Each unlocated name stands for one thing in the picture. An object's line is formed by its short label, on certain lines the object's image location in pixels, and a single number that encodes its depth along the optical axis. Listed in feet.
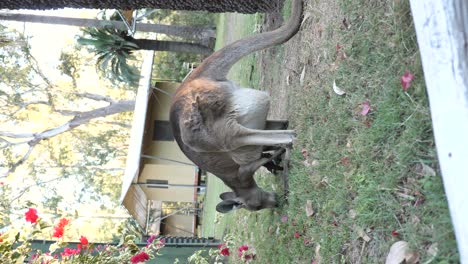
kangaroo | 17.17
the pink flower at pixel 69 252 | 15.64
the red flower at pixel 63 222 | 15.55
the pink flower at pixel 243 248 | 23.11
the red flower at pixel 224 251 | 24.27
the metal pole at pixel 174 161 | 48.07
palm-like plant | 46.47
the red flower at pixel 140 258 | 16.19
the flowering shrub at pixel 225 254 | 23.79
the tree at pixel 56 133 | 72.18
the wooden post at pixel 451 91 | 6.61
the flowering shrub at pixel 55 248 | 14.26
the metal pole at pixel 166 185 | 49.26
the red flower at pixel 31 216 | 14.82
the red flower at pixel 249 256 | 23.91
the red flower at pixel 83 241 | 15.47
